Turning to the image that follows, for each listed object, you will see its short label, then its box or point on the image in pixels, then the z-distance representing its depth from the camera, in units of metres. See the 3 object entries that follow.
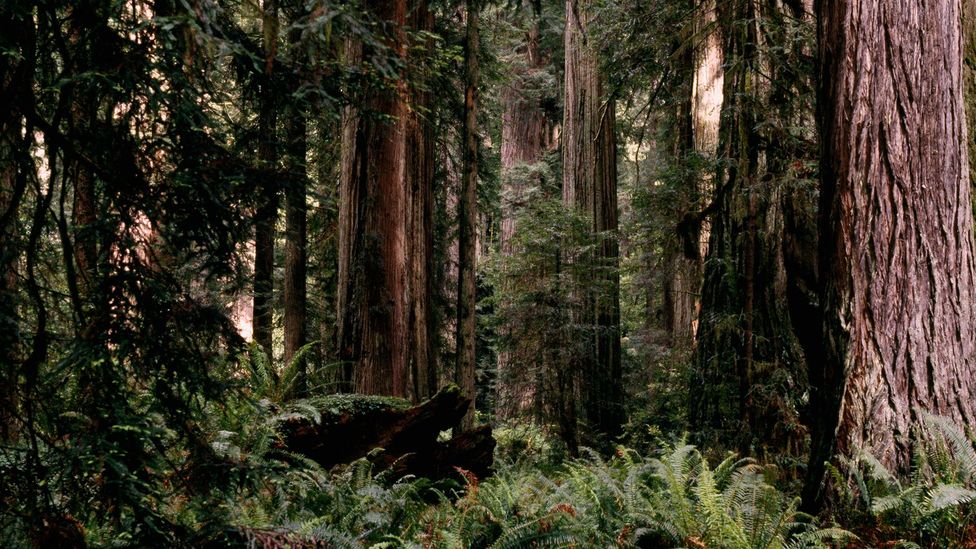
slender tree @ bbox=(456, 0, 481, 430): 9.41
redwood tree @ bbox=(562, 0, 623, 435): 11.38
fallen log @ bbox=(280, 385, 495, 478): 6.12
